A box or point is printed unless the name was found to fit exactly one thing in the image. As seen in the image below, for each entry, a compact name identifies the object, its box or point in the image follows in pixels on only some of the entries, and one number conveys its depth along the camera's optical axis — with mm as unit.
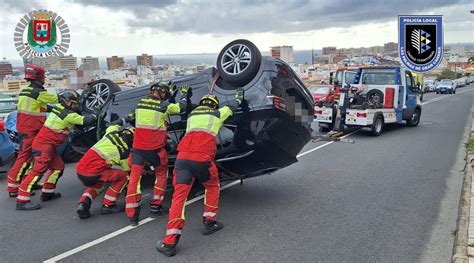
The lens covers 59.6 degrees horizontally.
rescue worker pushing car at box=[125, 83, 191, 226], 5215
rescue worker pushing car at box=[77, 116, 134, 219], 5473
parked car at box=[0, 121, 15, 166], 7555
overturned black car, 5395
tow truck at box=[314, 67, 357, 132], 13451
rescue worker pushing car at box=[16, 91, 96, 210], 6000
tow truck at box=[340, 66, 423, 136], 12984
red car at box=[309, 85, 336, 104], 19612
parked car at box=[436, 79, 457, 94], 41344
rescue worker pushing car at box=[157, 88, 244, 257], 4457
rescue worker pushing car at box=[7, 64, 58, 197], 6539
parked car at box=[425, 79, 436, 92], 47250
